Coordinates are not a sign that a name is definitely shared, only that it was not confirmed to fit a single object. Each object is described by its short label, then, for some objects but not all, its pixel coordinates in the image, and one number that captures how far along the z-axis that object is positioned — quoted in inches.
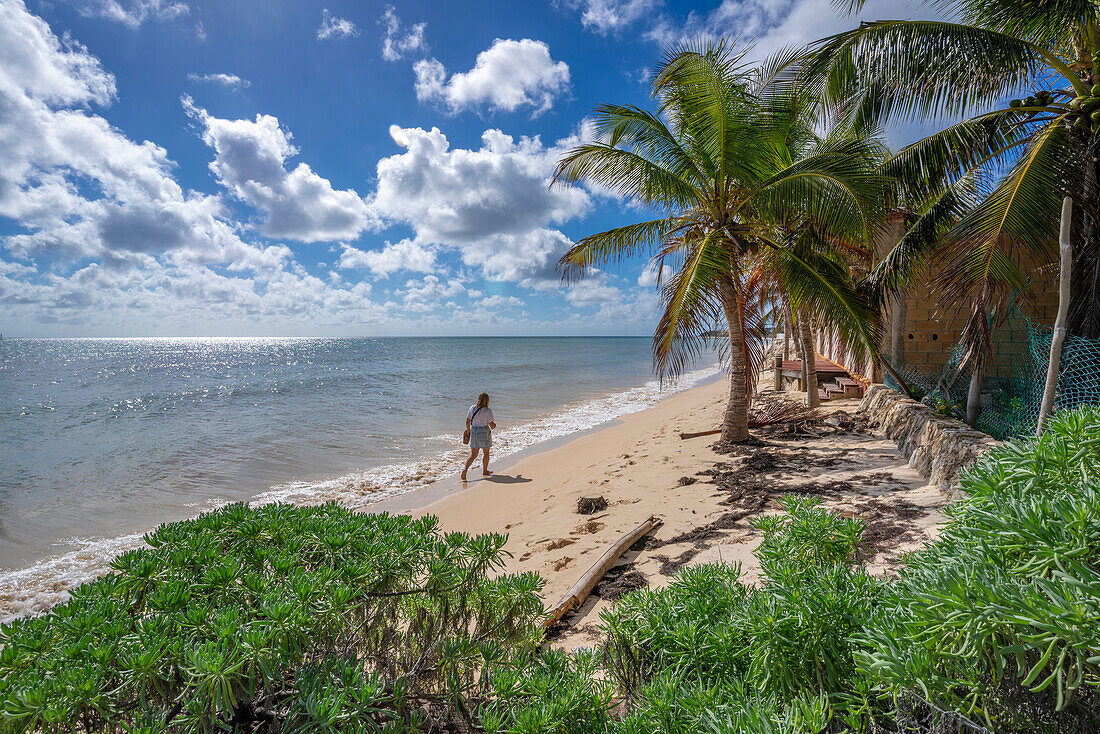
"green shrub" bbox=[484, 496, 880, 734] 48.7
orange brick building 395.2
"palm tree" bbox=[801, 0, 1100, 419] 247.1
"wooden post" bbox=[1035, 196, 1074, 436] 194.4
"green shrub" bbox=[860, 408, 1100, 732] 32.4
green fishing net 263.4
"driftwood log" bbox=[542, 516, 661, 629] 145.3
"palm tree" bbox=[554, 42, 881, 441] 274.4
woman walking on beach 391.2
